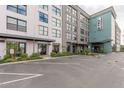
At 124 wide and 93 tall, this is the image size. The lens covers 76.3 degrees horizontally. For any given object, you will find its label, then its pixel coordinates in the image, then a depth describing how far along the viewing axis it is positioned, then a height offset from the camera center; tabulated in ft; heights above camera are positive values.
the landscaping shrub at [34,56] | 38.57 -4.57
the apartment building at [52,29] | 38.65 +13.58
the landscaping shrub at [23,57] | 34.55 -4.64
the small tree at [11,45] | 35.30 +0.95
